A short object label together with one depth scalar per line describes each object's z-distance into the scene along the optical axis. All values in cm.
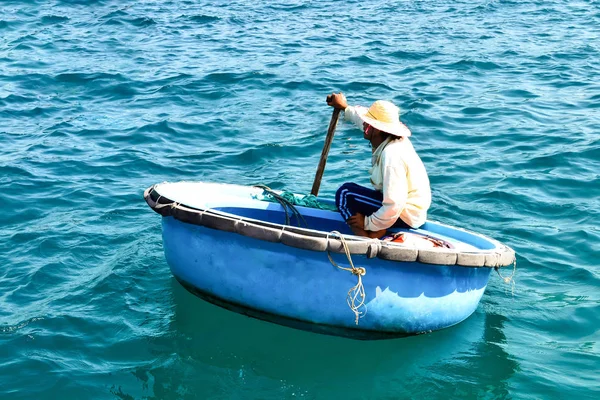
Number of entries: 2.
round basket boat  528
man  562
